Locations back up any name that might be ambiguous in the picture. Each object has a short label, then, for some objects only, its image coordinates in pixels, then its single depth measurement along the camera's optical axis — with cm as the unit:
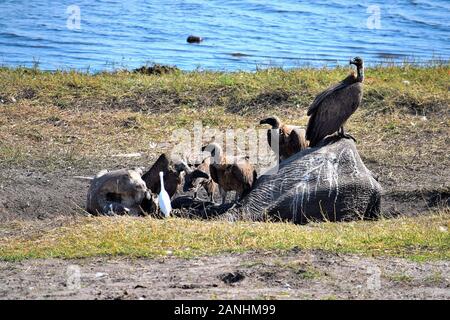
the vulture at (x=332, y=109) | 1919
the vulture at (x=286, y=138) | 2041
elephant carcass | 1767
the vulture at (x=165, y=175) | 1876
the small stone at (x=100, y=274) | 1336
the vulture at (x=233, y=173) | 1830
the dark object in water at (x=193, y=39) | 4219
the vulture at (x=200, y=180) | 1853
